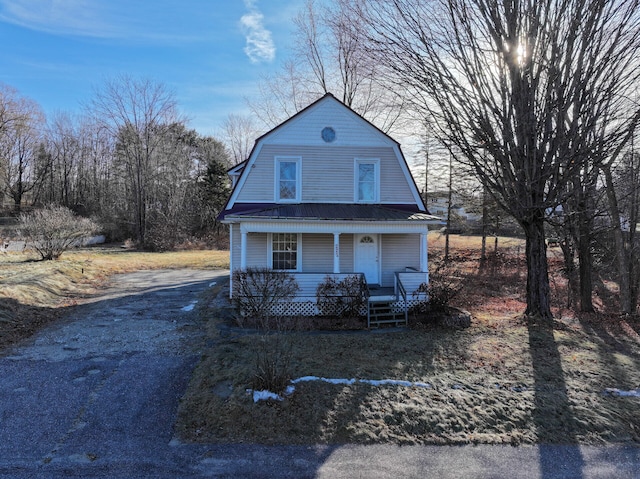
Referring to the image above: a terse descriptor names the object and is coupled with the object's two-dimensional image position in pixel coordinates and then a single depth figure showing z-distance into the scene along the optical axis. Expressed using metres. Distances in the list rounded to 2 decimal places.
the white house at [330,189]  12.47
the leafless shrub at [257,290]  10.36
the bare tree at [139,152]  34.19
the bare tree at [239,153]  42.94
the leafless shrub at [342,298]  10.89
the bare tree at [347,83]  23.31
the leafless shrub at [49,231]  19.70
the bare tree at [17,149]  41.59
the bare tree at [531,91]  8.77
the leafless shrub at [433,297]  10.83
